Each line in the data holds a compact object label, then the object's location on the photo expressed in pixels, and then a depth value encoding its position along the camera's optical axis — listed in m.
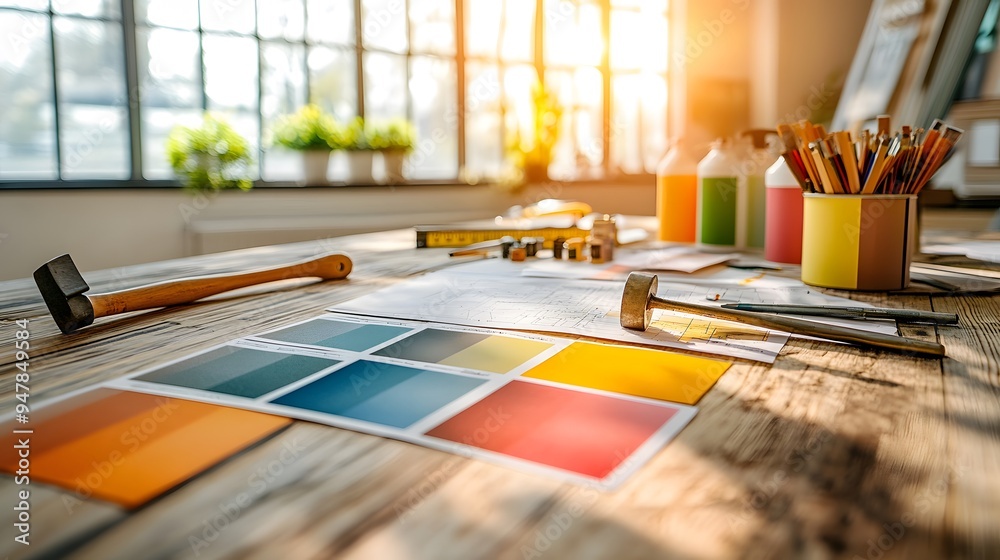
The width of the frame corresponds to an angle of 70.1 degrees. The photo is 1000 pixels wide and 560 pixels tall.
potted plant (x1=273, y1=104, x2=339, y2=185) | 3.98
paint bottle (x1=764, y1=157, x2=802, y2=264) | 1.31
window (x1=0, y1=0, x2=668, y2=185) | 3.48
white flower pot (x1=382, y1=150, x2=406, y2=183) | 4.29
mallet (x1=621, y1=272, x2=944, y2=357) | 0.69
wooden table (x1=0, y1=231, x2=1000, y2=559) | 0.35
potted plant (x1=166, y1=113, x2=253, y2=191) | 3.58
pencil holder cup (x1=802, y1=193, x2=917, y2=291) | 1.02
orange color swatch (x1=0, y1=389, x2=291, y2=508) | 0.42
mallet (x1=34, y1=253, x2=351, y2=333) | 0.80
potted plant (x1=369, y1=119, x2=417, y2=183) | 4.24
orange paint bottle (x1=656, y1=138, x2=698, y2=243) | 1.64
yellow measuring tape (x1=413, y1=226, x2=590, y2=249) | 1.70
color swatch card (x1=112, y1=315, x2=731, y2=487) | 0.48
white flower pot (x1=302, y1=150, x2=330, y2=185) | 4.02
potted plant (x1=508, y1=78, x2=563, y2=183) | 4.82
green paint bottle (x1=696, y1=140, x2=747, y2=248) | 1.51
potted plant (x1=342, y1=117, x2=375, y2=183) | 4.15
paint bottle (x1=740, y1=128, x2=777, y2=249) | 1.49
